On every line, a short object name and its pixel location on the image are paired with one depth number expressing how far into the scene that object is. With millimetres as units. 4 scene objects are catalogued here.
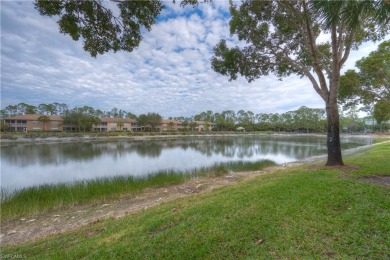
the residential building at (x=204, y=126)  85712
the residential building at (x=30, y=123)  53831
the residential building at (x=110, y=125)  67750
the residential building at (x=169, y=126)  78950
